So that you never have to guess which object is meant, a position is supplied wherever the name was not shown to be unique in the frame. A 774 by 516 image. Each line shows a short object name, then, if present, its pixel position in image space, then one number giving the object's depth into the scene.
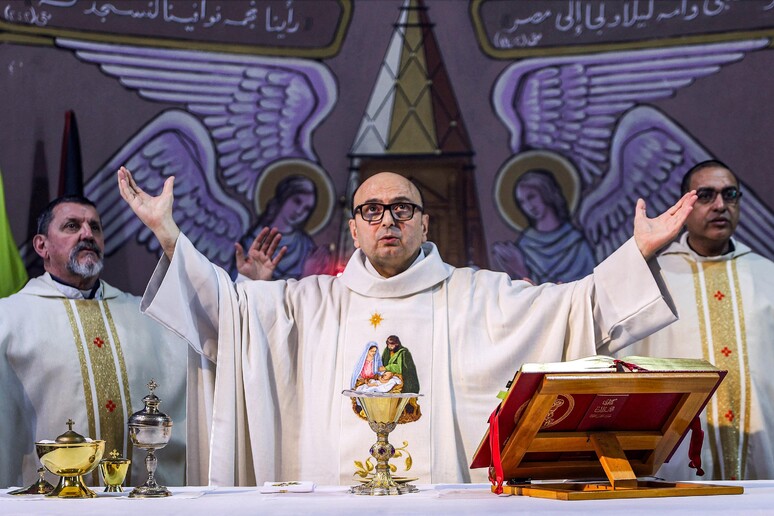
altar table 2.62
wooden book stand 2.99
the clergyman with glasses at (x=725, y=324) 5.61
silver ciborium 3.31
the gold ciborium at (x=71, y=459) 3.16
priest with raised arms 4.52
